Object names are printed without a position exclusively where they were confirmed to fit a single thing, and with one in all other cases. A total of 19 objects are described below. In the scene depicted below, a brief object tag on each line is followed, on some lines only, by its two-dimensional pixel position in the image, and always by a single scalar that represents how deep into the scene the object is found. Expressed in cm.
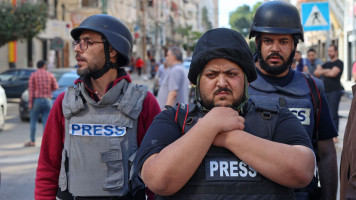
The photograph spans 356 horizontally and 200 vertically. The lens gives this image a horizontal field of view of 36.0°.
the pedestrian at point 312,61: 1240
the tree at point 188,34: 7596
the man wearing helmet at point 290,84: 321
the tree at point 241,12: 9473
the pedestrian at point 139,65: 4544
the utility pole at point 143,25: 5112
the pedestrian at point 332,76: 1053
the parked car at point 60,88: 1493
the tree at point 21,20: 2655
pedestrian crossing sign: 1220
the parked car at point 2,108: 1316
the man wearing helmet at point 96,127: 304
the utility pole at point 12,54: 3325
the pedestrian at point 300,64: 1162
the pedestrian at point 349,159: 218
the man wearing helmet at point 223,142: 202
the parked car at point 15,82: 2092
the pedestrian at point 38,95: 1102
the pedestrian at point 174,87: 819
